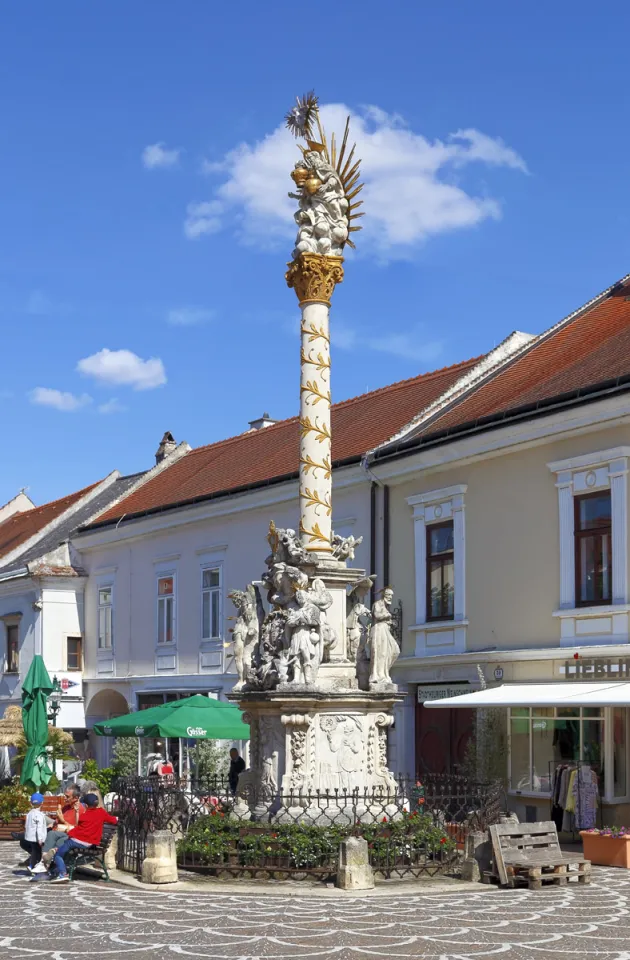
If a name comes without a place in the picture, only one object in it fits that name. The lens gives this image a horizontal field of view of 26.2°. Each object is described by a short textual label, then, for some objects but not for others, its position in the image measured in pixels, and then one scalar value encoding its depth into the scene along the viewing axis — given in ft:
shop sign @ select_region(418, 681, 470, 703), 74.95
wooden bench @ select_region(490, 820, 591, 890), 46.47
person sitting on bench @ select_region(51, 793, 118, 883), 49.96
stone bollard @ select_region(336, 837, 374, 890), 44.55
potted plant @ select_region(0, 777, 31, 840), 70.03
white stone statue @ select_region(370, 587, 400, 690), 52.85
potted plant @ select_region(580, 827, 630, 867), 52.26
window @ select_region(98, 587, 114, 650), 115.65
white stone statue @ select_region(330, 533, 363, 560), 54.90
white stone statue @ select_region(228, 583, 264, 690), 54.24
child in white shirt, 52.39
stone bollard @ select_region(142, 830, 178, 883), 47.06
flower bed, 46.78
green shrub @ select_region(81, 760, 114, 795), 85.39
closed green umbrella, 77.71
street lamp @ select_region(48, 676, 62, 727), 98.07
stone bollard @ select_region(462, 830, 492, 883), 47.57
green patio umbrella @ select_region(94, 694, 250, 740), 69.51
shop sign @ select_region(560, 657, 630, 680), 63.52
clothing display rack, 61.77
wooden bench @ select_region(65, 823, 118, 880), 50.37
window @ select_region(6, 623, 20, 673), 122.15
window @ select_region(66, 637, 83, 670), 118.01
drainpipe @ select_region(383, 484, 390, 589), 82.07
